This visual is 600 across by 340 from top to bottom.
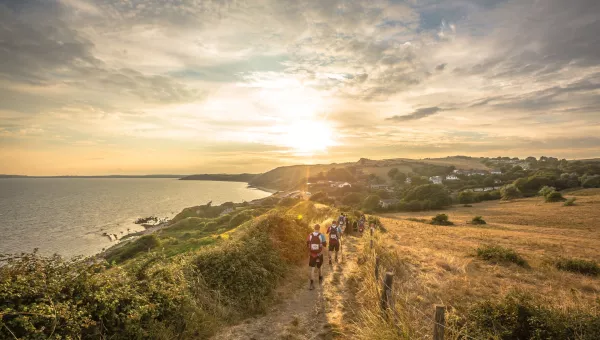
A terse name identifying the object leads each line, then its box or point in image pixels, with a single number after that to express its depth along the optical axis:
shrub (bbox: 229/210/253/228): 46.28
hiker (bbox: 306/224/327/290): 11.38
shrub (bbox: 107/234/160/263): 37.16
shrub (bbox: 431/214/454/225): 48.53
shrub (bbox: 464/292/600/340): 6.06
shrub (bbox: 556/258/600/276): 15.06
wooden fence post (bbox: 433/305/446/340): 5.24
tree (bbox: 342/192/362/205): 83.53
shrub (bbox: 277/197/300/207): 64.62
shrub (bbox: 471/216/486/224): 48.09
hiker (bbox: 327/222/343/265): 14.50
